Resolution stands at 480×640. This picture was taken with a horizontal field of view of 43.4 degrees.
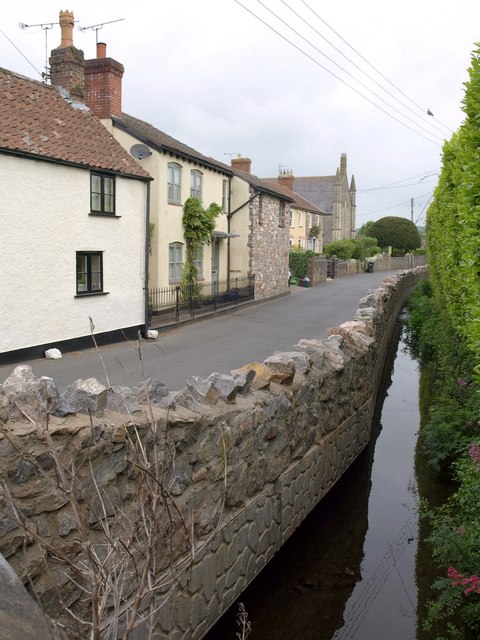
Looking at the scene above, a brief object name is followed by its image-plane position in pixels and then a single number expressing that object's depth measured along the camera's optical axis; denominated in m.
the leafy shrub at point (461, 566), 4.98
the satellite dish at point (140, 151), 21.09
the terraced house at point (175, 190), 20.86
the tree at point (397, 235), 61.38
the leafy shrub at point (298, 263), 40.00
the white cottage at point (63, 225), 14.55
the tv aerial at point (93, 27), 21.16
